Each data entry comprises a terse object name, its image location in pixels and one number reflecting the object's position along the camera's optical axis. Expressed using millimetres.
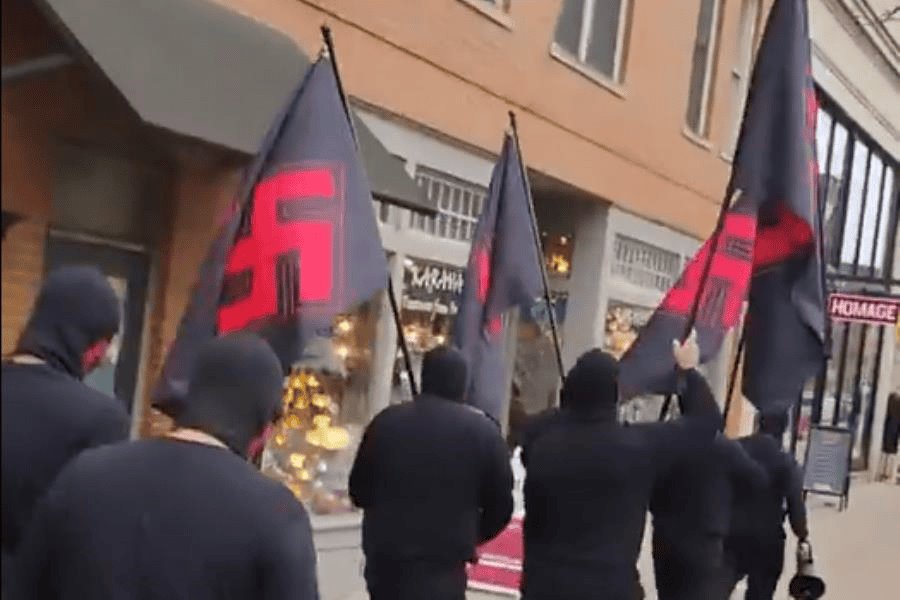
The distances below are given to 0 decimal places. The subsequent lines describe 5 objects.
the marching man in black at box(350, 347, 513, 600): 6199
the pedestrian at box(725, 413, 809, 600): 8891
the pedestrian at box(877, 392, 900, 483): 29281
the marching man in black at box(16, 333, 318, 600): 3217
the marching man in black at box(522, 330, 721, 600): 6215
